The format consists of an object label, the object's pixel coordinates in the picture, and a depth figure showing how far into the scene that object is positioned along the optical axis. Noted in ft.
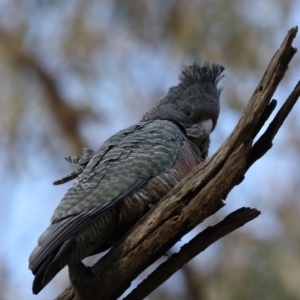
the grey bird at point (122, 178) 20.11
